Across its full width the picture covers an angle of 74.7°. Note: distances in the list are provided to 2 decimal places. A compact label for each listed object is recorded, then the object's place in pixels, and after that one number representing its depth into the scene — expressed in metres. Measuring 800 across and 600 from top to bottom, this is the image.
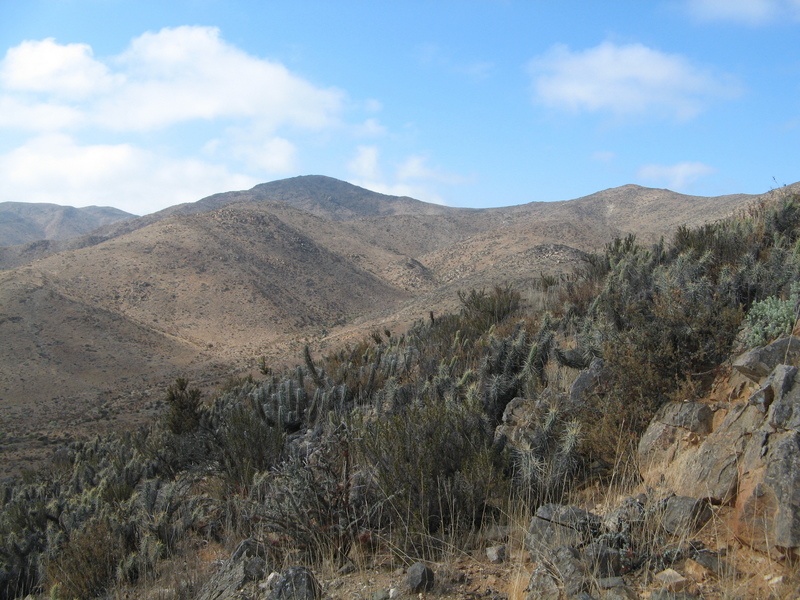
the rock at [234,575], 3.66
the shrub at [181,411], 9.41
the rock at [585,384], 5.10
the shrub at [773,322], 4.48
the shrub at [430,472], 3.92
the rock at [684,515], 3.23
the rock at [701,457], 3.39
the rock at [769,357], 3.88
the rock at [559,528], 3.27
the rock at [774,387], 3.40
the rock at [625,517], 3.29
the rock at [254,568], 3.71
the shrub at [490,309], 11.16
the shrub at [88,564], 4.75
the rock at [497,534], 3.82
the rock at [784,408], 3.21
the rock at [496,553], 3.56
